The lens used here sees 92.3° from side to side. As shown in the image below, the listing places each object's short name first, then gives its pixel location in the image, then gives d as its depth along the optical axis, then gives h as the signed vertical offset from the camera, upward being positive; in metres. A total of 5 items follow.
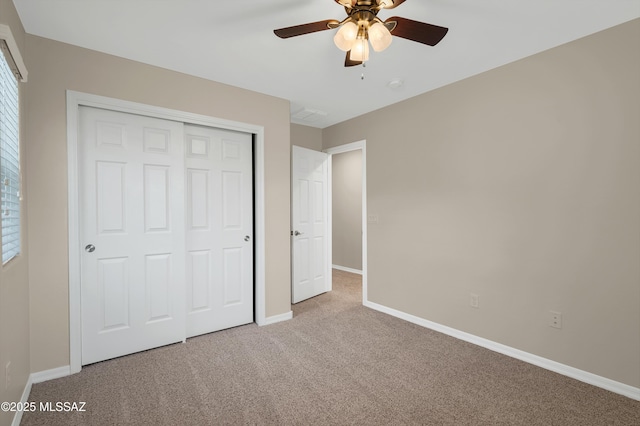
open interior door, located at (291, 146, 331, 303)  4.07 -0.17
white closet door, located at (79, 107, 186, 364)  2.47 -0.17
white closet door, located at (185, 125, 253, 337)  3.01 -0.17
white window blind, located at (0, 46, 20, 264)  1.60 +0.30
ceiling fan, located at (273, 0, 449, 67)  1.62 +1.00
